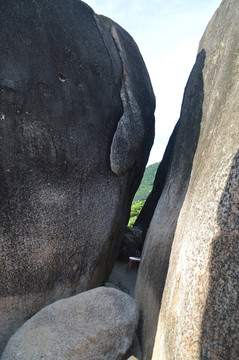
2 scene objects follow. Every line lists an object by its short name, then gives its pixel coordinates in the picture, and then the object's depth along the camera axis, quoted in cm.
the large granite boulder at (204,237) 171
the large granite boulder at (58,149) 325
